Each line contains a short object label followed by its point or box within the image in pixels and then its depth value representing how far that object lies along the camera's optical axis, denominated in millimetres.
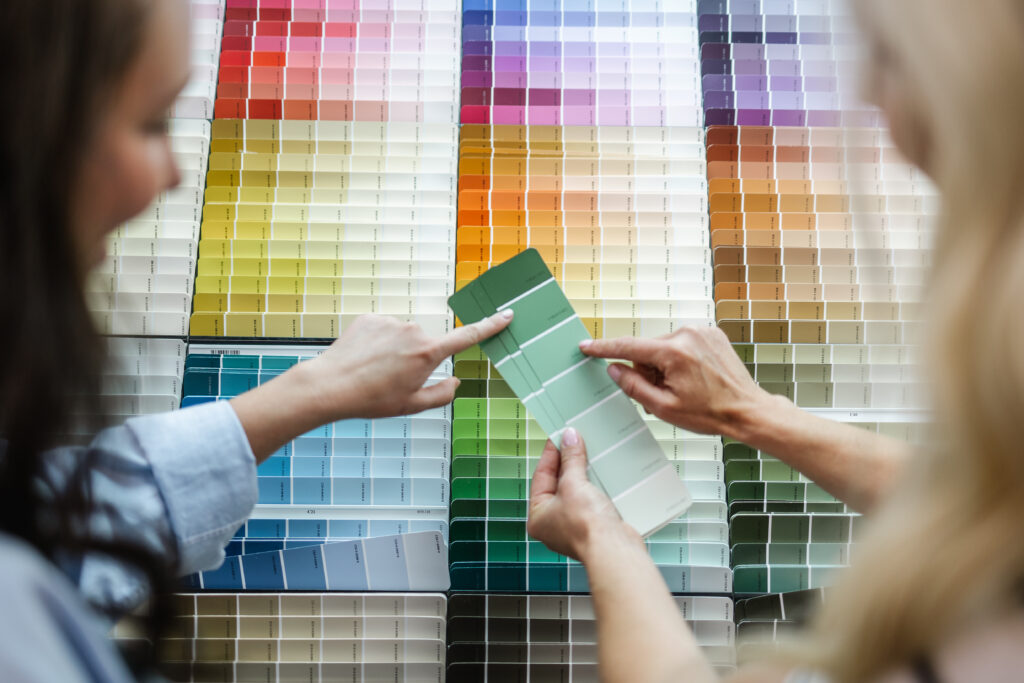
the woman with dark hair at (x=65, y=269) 490
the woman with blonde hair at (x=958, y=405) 474
